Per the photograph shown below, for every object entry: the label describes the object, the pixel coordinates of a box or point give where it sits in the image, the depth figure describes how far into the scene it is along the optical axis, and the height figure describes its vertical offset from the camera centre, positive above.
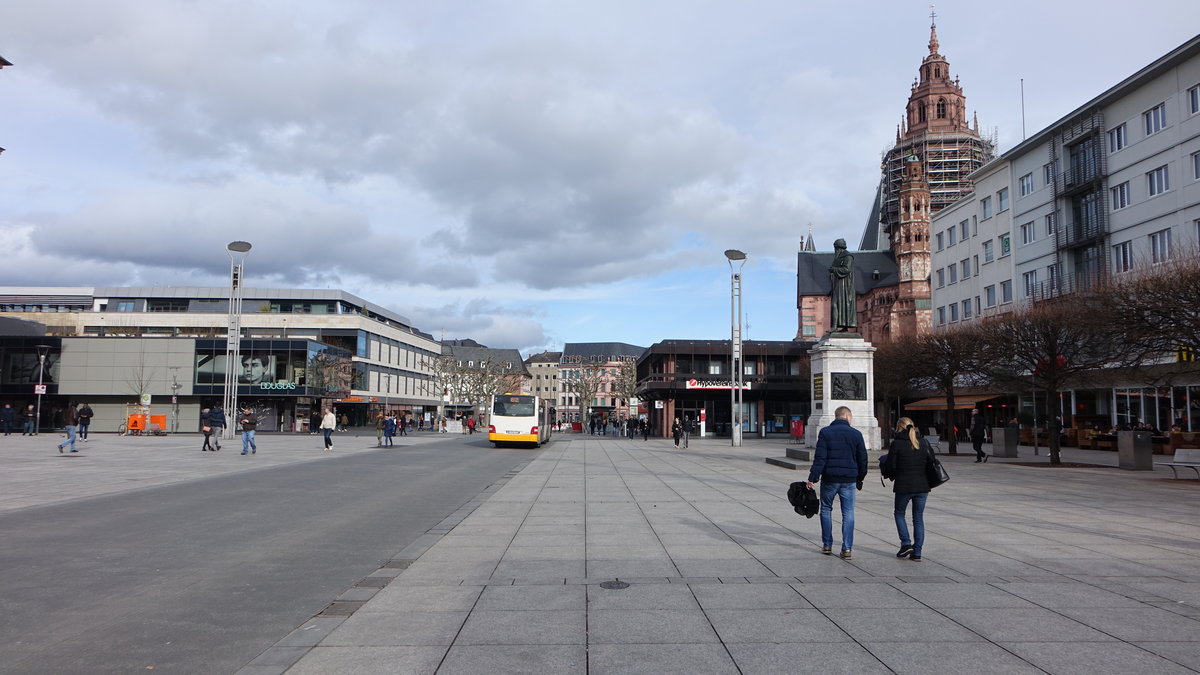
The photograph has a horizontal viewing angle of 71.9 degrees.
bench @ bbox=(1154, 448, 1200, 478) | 19.06 -1.34
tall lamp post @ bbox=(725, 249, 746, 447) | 41.31 +3.58
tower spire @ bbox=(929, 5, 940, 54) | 103.38 +45.26
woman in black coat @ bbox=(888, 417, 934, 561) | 8.68 -0.81
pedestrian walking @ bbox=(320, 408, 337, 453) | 32.25 -0.88
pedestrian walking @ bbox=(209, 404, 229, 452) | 30.17 -0.66
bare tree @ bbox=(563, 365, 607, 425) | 95.44 +1.62
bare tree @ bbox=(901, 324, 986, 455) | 31.72 +1.72
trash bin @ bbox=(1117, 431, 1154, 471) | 24.28 -1.54
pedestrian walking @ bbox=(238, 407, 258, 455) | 28.11 -1.27
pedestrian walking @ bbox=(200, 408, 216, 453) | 29.97 -0.88
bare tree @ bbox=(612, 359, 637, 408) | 98.16 +2.48
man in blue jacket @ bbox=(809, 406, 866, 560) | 8.86 -0.75
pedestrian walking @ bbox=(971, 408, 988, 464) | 28.72 -1.24
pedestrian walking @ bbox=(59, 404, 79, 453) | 26.75 -0.66
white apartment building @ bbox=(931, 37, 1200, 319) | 37.19 +11.44
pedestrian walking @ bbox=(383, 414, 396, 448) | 36.84 -1.21
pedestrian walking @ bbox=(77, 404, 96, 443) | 34.45 -0.62
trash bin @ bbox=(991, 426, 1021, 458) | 30.58 -1.54
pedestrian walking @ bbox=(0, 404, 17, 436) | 46.69 -0.83
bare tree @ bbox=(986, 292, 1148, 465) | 25.62 +1.80
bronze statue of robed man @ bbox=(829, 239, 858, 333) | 25.66 +3.39
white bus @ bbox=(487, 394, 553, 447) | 38.19 -0.88
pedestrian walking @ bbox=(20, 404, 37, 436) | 47.28 -1.11
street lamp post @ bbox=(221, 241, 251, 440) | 40.66 +4.57
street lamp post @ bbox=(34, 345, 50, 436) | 54.22 +3.25
